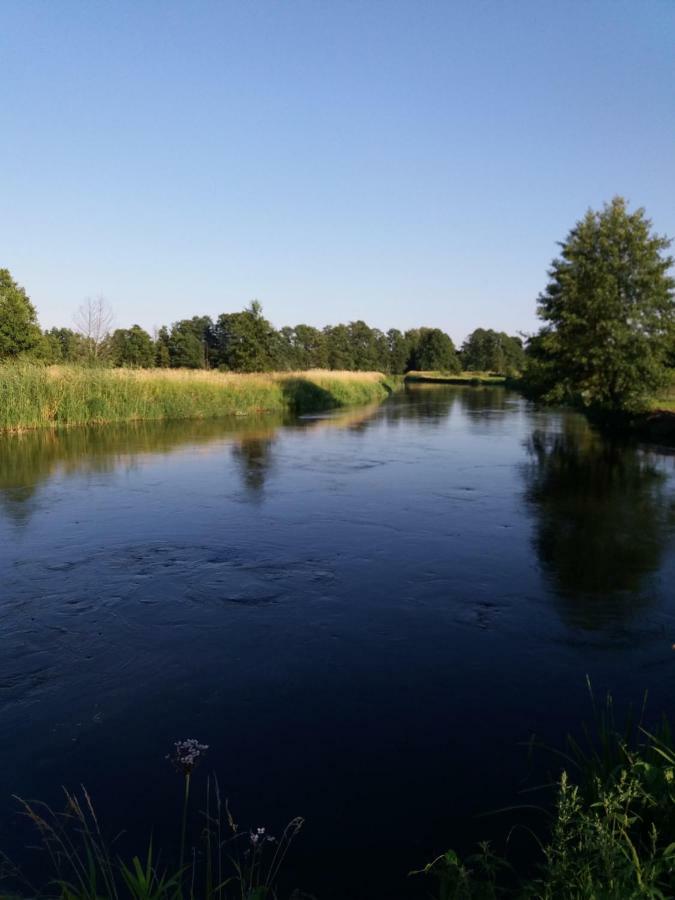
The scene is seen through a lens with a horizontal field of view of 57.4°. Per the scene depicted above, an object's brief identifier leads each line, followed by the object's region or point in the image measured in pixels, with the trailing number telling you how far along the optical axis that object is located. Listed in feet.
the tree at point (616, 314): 75.20
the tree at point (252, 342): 155.02
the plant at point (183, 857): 9.62
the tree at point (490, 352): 368.38
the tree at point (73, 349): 112.49
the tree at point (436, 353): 365.40
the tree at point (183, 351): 244.22
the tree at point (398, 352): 395.14
